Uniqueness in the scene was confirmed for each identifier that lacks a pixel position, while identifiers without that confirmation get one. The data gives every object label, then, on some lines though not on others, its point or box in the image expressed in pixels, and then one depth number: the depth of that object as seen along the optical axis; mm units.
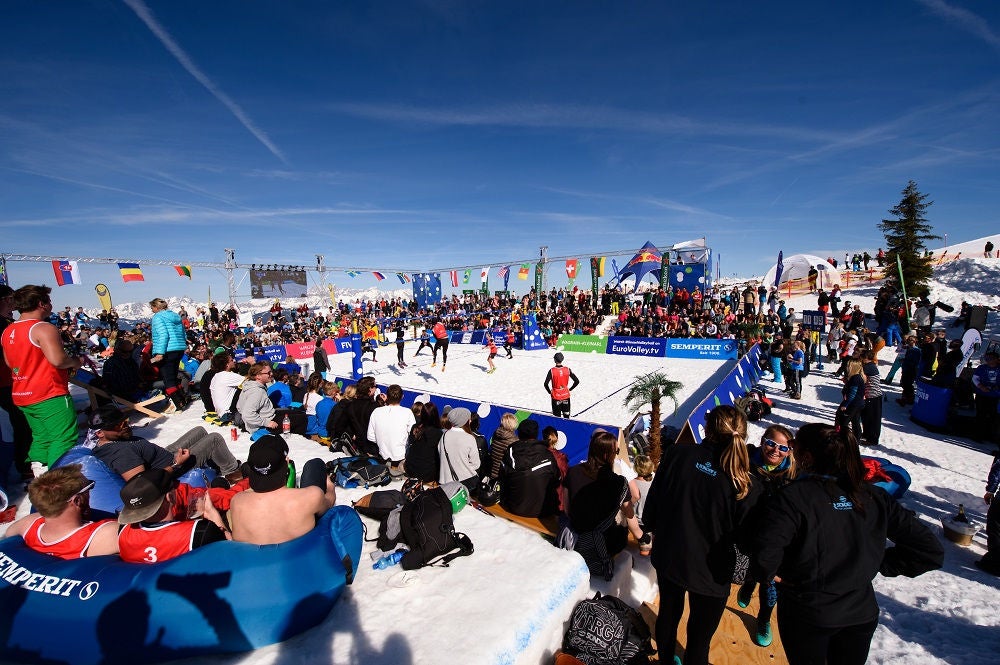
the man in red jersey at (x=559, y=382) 8367
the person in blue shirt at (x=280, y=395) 8195
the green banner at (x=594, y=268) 26609
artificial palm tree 6785
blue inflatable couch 2357
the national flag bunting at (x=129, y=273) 22906
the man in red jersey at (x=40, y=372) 3615
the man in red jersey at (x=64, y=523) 2502
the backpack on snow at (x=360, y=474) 5348
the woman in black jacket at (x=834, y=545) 2031
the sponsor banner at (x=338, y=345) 22156
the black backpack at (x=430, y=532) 3506
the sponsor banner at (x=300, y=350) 21378
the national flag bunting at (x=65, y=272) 20531
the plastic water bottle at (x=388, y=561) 3564
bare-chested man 2758
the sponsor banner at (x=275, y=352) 19562
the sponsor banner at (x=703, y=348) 16875
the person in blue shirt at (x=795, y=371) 10742
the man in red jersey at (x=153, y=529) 2723
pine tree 30259
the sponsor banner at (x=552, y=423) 6551
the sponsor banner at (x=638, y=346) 18625
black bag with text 2979
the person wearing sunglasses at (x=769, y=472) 3309
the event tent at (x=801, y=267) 23688
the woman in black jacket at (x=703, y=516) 2398
